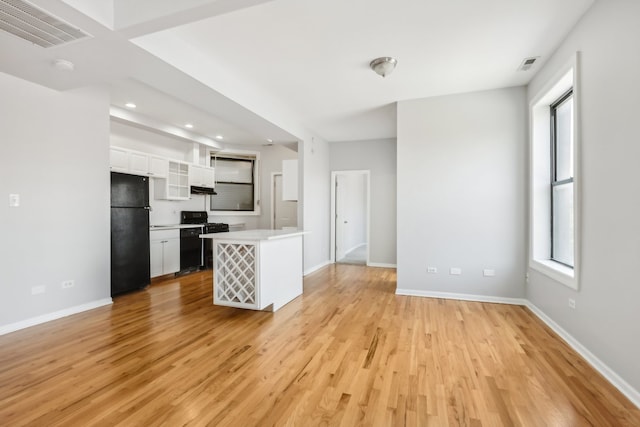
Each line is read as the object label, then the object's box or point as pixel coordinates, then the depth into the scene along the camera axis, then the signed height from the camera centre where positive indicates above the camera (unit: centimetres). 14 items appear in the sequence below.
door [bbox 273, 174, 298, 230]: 773 +8
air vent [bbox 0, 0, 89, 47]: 197 +127
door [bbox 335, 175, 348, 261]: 714 -11
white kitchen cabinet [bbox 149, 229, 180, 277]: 519 -67
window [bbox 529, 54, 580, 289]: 317 +36
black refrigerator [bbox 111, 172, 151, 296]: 425 -29
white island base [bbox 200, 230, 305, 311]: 350 -67
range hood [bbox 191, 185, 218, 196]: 639 +45
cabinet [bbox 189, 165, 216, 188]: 629 +74
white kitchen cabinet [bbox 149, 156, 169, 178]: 539 +79
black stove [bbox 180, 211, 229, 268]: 618 -32
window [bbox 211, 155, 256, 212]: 743 +68
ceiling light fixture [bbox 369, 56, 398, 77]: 317 +150
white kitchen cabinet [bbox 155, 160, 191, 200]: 573 +53
